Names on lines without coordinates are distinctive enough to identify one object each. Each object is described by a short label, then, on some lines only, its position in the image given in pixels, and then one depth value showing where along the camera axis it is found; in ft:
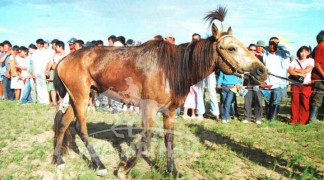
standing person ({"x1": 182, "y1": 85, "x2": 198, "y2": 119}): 29.15
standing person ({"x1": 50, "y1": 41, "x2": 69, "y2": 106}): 34.35
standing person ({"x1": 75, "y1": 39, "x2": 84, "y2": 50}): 33.04
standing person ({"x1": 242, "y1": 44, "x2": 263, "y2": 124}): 27.17
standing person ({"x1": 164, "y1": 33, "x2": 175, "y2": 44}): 29.86
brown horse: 13.92
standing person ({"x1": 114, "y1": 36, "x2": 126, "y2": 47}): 31.08
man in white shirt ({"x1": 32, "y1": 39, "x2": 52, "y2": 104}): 35.40
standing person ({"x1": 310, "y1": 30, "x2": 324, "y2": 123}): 25.83
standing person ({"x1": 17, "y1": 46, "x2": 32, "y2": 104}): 39.86
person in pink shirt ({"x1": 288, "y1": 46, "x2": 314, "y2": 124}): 26.16
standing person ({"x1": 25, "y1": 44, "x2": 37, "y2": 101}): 36.71
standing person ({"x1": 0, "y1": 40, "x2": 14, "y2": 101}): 42.78
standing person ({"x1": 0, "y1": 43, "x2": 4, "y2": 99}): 46.66
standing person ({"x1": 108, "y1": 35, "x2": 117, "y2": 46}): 32.44
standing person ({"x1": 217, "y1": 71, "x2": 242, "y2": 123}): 27.68
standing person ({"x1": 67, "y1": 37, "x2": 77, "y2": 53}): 34.03
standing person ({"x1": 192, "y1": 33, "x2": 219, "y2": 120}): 28.78
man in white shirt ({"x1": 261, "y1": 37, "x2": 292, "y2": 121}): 26.83
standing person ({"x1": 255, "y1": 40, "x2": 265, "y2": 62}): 31.09
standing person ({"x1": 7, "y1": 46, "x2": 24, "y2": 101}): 40.29
